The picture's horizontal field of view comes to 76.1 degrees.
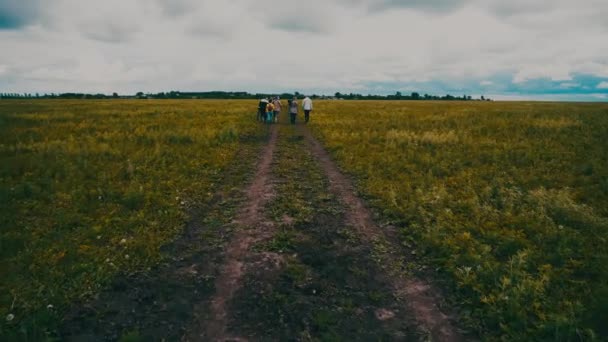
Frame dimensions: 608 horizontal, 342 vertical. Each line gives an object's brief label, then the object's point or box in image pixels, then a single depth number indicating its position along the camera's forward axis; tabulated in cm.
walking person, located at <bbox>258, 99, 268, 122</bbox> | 3625
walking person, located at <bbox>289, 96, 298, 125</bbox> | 3419
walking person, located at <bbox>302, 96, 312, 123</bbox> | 3441
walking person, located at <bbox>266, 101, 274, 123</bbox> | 3545
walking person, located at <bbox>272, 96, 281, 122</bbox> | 3547
